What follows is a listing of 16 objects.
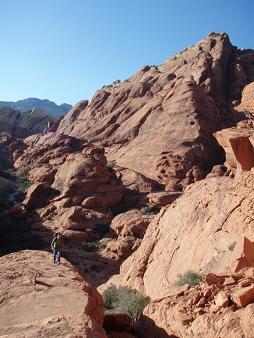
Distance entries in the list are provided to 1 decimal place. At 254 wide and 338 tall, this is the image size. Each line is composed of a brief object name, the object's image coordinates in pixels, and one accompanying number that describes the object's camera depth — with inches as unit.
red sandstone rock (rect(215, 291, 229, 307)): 357.7
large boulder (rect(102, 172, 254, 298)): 556.1
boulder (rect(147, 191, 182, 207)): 1389.0
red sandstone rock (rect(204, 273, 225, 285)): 408.8
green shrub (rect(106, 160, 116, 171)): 1818.7
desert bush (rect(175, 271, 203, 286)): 510.9
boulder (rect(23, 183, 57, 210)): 1553.9
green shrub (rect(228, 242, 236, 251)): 535.8
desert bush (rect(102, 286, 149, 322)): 533.9
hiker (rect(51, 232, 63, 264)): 520.5
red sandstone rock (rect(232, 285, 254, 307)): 344.5
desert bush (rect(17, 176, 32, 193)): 1837.2
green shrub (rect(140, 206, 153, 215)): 1331.0
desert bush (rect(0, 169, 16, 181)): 2016.5
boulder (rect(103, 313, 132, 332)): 446.3
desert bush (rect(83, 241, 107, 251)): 1243.7
